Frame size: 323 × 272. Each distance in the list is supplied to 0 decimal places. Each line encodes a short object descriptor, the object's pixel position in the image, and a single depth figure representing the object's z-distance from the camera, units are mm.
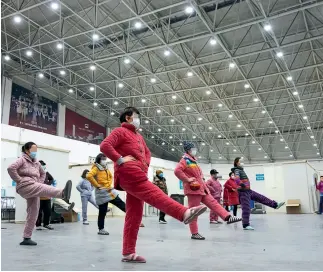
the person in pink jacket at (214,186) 9805
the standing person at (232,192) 9578
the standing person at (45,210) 7297
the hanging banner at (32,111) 19078
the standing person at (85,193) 9078
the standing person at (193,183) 4598
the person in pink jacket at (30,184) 3710
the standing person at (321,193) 13360
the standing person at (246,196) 5910
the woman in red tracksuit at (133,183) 2549
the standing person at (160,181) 9658
